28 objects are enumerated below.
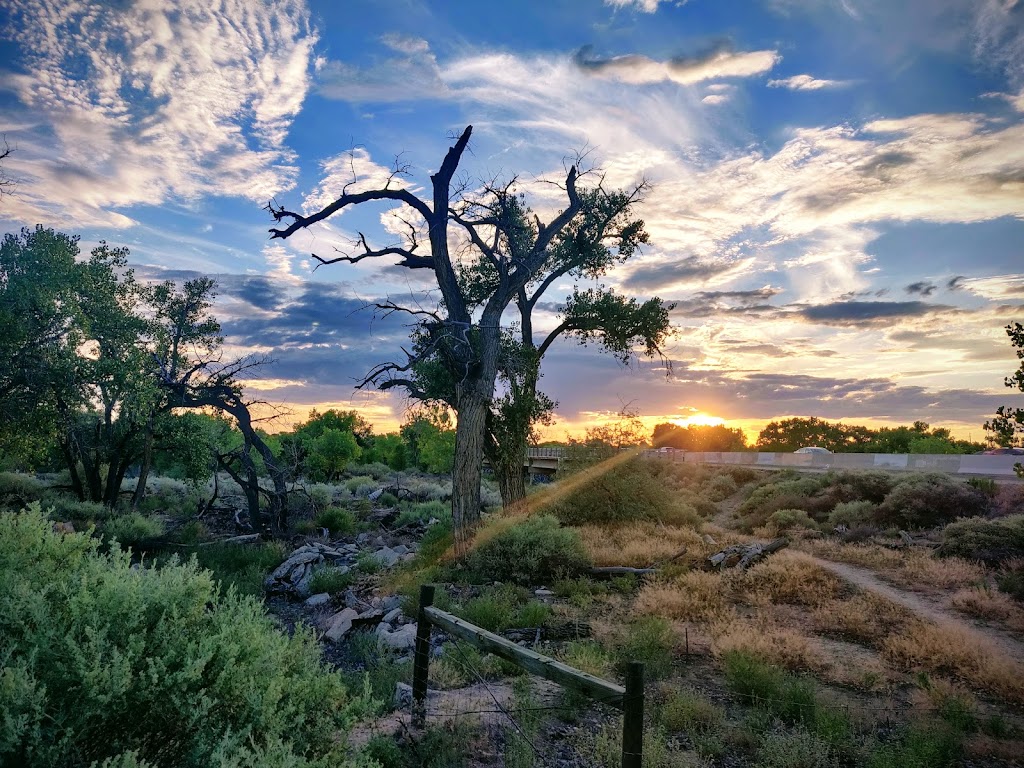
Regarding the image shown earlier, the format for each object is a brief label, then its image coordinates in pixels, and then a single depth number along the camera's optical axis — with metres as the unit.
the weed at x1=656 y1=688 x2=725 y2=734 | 7.12
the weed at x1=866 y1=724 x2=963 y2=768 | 6.11
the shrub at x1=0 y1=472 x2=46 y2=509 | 19.22
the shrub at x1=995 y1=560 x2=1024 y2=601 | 13.20
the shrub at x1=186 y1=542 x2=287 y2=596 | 14.18
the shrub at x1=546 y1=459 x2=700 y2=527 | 22.95
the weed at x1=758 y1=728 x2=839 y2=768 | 6.21
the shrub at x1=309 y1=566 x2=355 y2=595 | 14.14
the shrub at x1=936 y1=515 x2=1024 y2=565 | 15.95
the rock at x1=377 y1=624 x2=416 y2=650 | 10.12
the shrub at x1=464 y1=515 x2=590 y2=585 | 14.38
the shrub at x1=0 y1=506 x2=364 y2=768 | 3.21
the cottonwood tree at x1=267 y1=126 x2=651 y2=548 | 16.22
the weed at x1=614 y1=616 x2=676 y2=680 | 8.79
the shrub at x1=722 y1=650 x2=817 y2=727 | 7.42
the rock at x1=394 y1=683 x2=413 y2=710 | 7.51
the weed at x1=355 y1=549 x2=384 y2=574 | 15.55
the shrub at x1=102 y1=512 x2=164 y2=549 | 16.08
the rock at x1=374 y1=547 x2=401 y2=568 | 16.36
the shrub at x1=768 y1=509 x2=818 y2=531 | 24.28
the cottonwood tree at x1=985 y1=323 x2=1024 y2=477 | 10.97
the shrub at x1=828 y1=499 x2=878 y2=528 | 23.27
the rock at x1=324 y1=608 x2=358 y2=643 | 11.08
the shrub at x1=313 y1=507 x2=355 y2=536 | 21.36
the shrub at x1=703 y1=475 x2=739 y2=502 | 36.76
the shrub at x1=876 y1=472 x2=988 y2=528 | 21.67
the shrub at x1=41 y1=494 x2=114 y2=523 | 18.03
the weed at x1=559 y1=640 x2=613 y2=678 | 8.16
